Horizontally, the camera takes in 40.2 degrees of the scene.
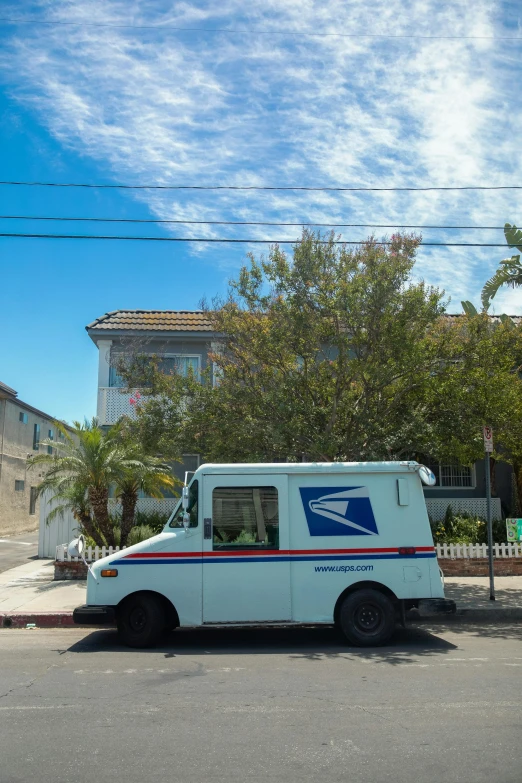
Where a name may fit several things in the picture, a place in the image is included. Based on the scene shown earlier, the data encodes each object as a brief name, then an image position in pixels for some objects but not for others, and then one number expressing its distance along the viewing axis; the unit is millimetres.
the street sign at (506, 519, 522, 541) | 15439
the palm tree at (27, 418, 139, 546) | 14320
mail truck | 9031
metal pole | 11977
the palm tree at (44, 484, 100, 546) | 14625
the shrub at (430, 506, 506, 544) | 16609
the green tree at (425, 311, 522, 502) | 12586
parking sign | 11984
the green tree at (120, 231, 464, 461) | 12023
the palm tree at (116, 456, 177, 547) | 14789
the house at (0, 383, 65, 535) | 31156
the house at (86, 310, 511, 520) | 19797
